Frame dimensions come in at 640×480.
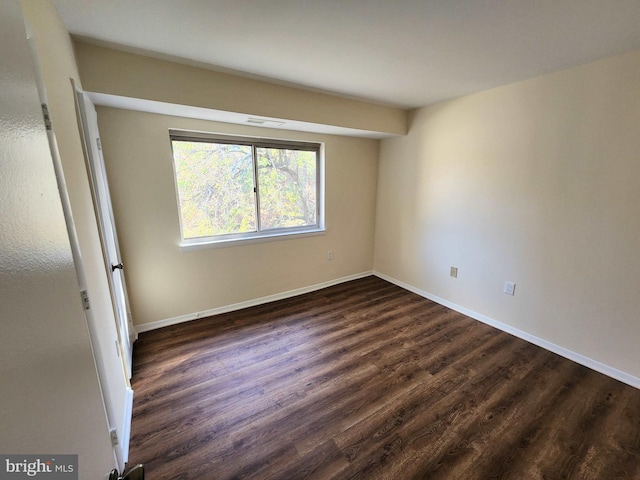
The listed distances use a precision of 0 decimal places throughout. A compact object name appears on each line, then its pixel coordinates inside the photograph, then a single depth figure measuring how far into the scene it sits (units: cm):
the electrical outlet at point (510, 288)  253
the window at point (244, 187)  268
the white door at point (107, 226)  158
